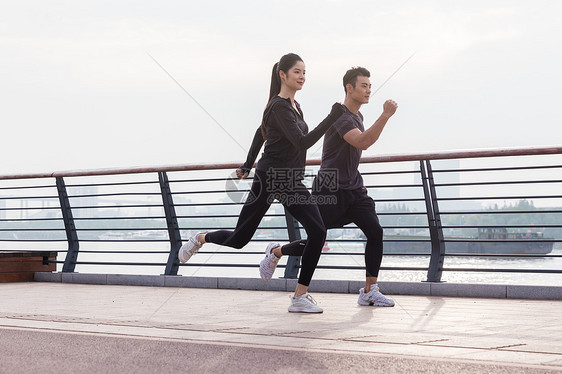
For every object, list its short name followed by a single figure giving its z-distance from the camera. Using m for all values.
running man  5.48
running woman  5.04
